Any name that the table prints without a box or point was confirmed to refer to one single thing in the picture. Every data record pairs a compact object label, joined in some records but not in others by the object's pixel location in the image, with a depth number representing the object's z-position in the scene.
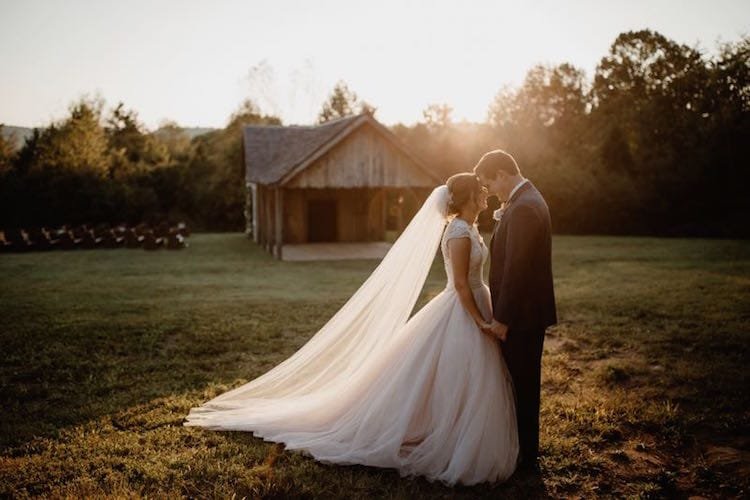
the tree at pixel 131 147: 33.28
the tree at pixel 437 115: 36.06
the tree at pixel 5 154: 27.61
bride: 4.30
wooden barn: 19.86
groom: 4.30
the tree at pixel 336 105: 53.97
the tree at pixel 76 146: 28.76
